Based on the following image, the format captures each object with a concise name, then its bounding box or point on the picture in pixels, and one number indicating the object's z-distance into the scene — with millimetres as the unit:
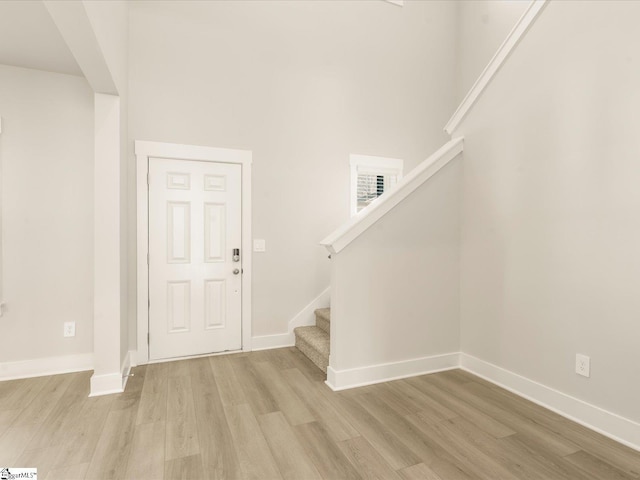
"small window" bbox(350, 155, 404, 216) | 4215
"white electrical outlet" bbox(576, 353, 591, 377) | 2197
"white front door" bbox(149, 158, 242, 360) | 3357
